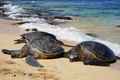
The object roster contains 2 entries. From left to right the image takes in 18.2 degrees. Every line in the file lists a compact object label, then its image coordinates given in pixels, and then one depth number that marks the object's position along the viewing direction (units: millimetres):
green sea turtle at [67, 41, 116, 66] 8336
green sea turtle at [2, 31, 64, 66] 8625
